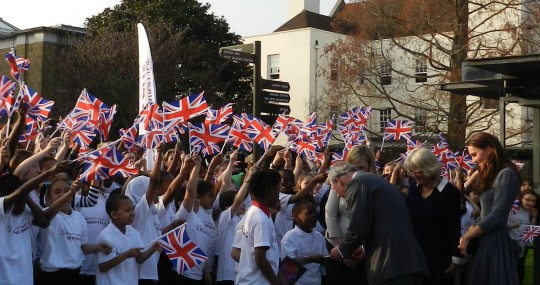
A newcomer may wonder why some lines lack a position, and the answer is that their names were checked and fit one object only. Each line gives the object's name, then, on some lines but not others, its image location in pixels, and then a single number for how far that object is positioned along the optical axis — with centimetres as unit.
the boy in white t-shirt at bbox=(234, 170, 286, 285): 663
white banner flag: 1315
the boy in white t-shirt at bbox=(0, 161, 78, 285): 664
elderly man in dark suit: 595
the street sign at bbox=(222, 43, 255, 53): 1525
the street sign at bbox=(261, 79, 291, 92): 1499
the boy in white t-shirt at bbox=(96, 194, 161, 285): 747
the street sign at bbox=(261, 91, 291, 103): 1494
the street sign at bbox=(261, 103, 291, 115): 1495
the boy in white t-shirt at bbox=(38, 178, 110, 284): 729
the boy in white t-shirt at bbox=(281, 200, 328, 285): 837
